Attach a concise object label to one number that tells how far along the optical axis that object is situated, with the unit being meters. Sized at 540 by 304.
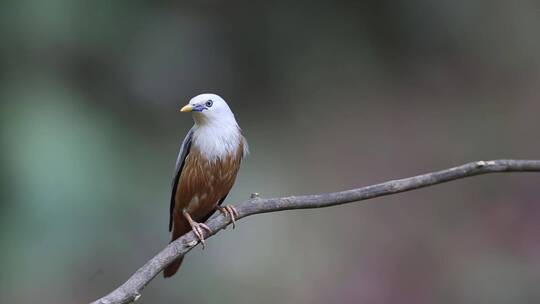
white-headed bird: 6.22
